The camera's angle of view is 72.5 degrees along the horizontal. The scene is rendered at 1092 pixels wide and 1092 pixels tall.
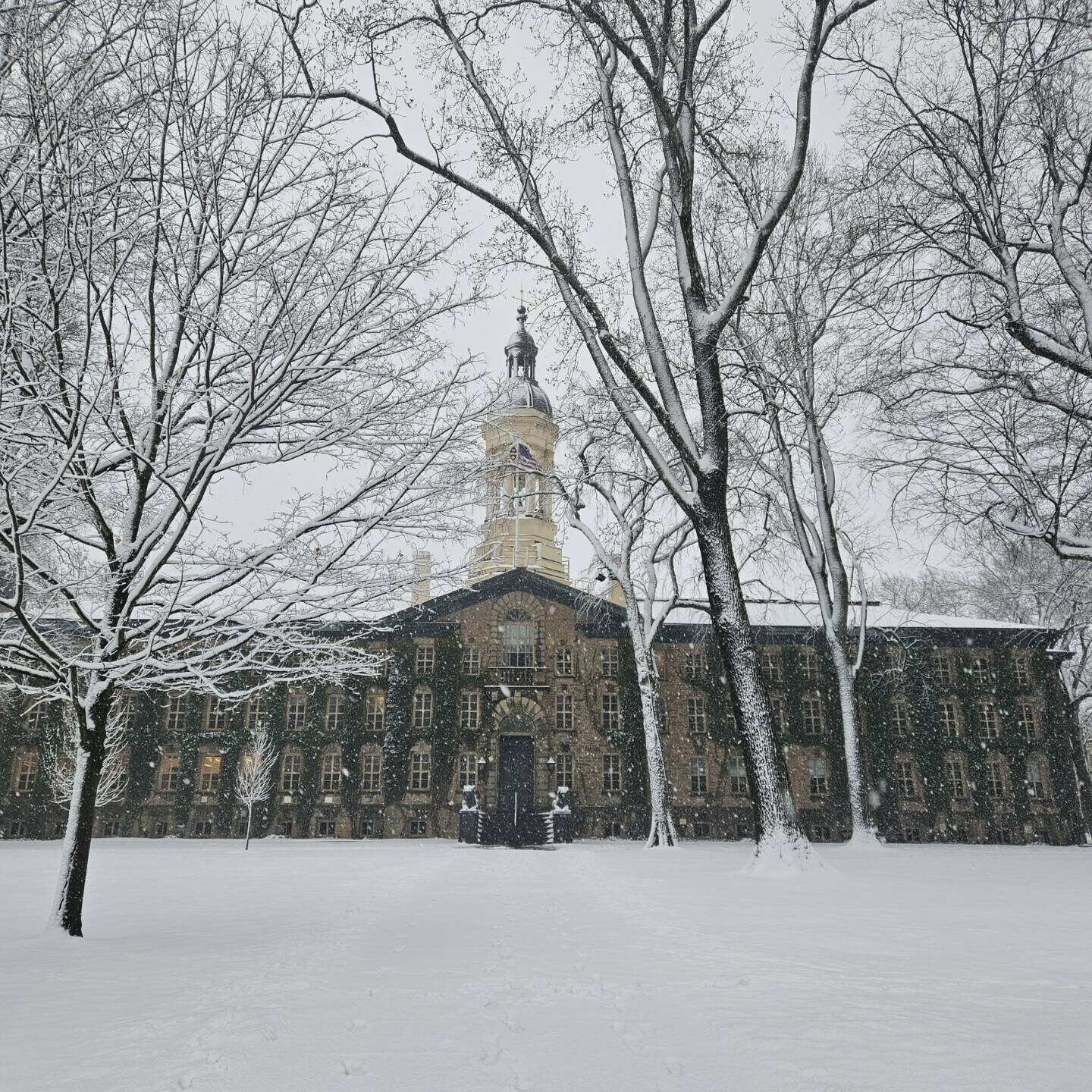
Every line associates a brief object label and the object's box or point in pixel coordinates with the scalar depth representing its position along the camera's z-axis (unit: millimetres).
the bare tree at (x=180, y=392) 5727
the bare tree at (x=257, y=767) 26844
